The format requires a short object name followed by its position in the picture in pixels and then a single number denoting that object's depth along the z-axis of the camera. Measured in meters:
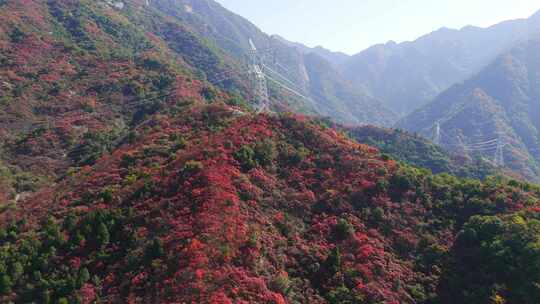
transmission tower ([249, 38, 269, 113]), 172.43
